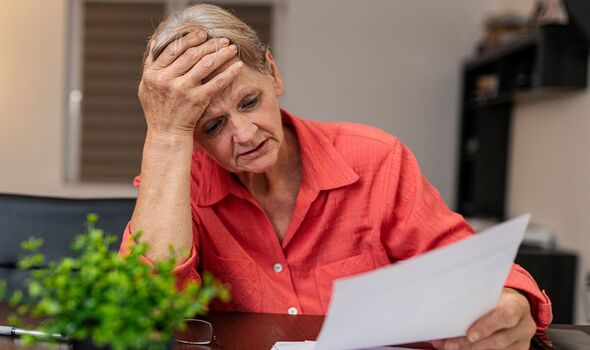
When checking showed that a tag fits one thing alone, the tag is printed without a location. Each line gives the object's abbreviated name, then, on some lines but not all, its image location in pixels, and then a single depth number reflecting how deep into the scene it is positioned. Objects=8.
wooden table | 1.04
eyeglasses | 1.05
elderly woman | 1.20
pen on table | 1.07
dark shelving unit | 3.13
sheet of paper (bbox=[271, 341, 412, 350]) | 1.00
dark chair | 1.50
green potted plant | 0.54
